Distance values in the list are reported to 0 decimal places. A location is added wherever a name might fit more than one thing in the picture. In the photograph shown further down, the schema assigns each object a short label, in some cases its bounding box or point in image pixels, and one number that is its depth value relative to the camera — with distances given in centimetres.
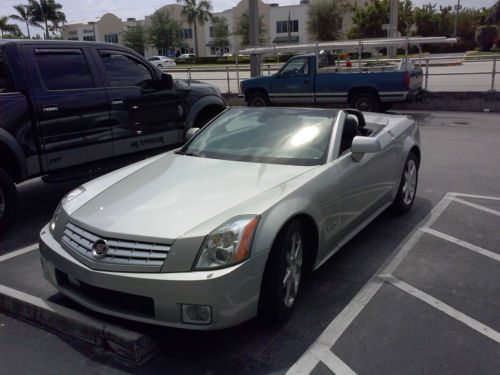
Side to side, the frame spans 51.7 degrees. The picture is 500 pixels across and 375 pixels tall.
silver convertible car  300
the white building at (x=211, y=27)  8119
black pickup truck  548
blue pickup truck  1345
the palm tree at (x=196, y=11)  8325
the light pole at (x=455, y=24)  6282
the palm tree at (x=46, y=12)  6794
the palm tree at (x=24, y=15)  6775
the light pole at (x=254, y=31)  1723
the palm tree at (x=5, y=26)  5903
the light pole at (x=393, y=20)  2231
